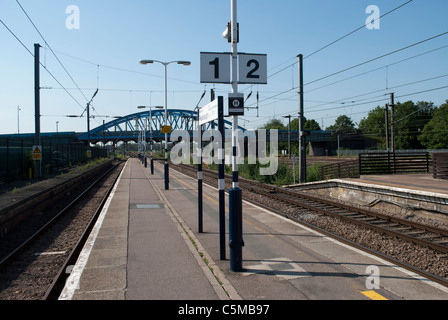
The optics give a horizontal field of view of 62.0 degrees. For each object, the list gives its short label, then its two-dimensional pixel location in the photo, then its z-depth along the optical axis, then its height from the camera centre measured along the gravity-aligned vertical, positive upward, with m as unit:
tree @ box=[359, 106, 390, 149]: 96.18 +8.76
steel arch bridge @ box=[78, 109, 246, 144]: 115.44 +9.62
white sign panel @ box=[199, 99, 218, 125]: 7.65 +1.00
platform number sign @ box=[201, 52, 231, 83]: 7.20 +1.74
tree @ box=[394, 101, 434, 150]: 84.69 +7.23
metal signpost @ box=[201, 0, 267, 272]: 6.50 +1.53
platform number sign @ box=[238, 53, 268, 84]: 7.11 +1.70
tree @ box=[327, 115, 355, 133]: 152.88 +14.02
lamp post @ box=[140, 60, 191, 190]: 21.16 +5.08
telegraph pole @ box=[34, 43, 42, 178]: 22.52 +3.70
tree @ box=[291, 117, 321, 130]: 135.50 +11.73
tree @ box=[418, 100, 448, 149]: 71.31 +4.53
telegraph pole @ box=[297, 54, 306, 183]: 22.55 +1.02
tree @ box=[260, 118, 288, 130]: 153.46 +14.22
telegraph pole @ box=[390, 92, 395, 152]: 33.83 +4.95
